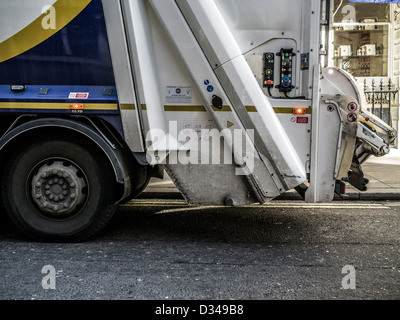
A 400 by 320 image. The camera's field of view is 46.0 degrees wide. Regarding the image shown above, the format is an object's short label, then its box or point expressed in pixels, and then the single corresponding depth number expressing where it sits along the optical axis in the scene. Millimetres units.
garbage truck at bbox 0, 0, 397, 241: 4227
